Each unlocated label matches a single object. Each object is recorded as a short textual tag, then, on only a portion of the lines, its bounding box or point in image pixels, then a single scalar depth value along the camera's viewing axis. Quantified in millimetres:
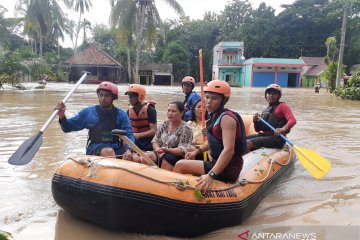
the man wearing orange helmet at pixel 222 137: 3131
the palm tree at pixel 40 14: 28144
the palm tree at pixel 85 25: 47312
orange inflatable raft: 3082
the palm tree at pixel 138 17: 25625
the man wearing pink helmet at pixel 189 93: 5809
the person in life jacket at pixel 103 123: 3924
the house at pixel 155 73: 38625
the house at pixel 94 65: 34228
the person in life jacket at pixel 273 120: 5242
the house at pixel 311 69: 40406
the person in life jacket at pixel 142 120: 4754
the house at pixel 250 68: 38031
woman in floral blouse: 4020
